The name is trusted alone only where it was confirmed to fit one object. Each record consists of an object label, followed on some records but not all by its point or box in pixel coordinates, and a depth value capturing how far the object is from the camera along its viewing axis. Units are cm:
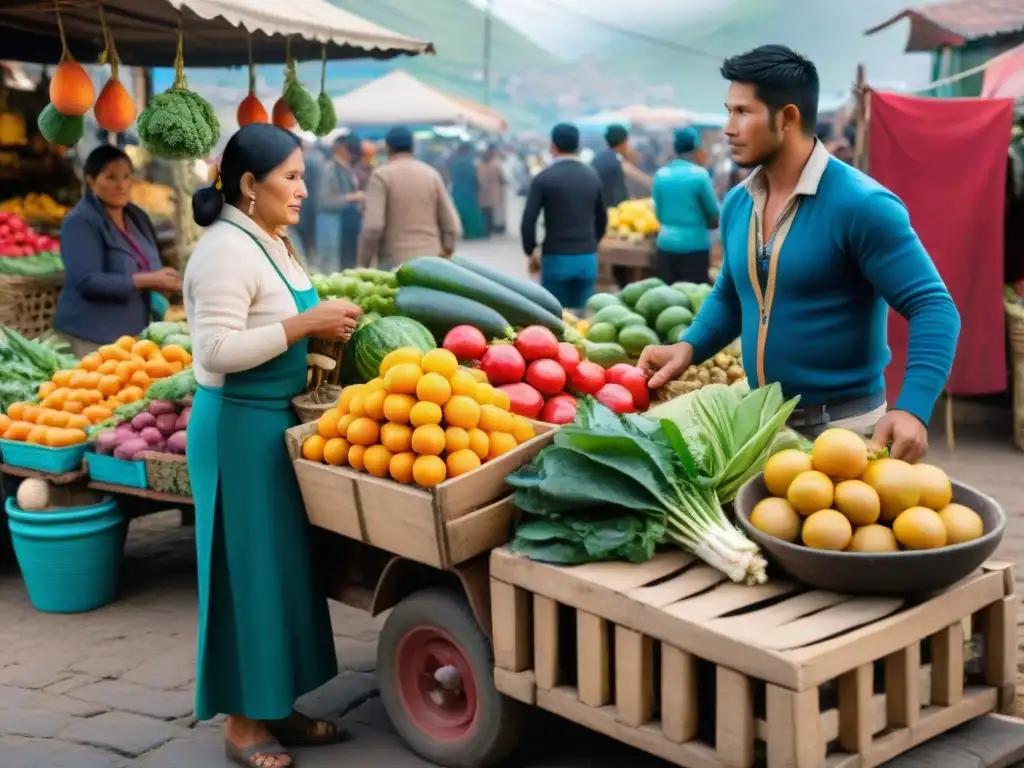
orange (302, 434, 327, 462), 348
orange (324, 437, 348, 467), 341
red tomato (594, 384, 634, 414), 400
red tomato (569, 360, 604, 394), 411
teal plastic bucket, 504
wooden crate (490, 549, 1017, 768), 258
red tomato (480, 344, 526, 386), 401
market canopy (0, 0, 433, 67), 600
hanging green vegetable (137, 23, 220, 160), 519
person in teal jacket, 953
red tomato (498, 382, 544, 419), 390
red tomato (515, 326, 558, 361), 407
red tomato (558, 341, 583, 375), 412
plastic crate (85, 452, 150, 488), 498
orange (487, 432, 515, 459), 337
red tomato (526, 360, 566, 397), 401
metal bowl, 267
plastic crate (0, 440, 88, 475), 508
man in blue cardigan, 301
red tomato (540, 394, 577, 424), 392
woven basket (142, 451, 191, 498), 489
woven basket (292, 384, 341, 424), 358
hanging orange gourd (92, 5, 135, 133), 598
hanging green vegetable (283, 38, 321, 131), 666
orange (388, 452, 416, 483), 323
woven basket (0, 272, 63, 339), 772
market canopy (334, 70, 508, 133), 2325
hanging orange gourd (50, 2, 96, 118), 579
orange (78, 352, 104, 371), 573
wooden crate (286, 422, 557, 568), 317
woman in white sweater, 335
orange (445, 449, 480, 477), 321
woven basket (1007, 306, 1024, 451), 757
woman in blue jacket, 643
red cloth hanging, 753
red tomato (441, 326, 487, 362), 411
